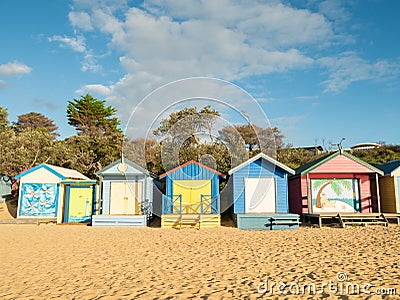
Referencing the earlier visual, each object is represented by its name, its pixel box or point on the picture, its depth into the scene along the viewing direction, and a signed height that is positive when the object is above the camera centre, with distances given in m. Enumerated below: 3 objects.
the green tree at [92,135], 24.50 +5.24
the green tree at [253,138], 16.17 +4.06
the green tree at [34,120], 40.47 +10.20
